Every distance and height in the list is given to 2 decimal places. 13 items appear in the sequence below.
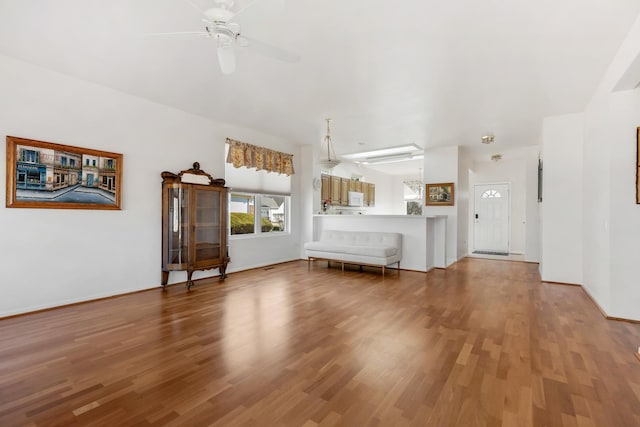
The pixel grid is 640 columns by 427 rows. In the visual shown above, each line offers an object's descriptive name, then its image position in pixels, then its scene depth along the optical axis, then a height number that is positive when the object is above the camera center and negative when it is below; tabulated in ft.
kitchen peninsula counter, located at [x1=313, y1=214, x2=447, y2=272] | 18.93 -1.11
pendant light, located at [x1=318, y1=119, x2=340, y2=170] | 16.89 +4.84
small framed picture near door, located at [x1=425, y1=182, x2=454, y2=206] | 21.78 +1.46
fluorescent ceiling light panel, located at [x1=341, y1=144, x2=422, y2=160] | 22.41 +4.92
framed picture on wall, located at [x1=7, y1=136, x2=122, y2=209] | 10.44 +1.38
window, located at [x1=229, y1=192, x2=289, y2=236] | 18.53 -0.01
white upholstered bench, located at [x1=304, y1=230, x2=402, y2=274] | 17.92 -2.17
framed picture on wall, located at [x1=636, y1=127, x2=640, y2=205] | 9.68 +1.60
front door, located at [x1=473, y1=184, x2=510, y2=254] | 27.45 -0.38
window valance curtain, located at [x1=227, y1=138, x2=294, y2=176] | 17.67 +3.54
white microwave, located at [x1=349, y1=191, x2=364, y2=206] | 29.91 +1.55
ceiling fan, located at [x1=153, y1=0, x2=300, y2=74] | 6.72 +4.39
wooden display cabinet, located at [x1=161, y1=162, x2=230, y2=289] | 14.51 -0.54
